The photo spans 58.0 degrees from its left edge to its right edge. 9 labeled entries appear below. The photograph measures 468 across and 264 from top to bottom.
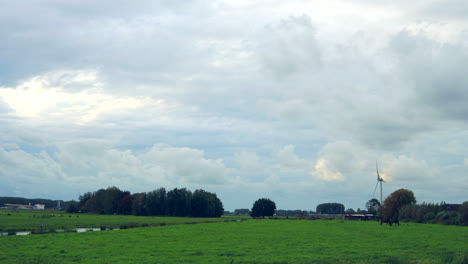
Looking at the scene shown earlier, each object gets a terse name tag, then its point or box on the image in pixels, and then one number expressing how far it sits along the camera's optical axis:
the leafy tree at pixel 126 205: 190.50
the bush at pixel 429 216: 123.81
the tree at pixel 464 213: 103.96
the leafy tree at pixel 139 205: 177.25
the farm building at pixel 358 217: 161.65
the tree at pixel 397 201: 154.00
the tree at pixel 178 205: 174.38
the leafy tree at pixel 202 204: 175.25
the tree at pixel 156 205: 174.62
